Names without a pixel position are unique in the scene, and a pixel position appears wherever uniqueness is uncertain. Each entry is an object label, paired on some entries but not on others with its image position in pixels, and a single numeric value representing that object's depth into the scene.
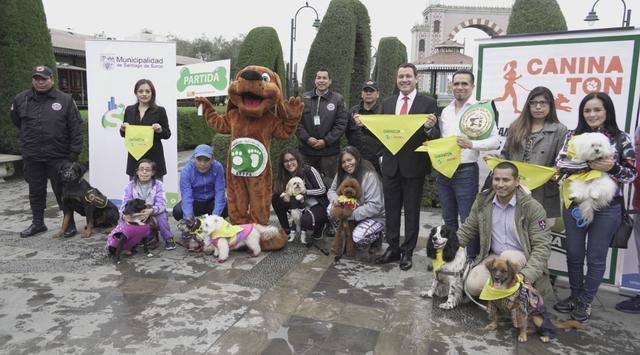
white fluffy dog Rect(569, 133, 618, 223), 3.06
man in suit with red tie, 4.06
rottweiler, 4.93
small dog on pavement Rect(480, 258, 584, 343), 2.91
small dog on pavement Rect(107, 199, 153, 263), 4.39
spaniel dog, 3.38
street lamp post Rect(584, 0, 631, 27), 11.58
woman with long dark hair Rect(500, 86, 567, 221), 3.46
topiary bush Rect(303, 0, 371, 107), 8.20
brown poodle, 4.41
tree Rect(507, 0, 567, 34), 6.42
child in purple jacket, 4.73
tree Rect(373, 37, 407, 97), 16.47
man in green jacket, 3.23
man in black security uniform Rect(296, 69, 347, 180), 5.24
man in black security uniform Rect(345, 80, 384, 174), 5.09
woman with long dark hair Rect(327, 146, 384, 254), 4.54
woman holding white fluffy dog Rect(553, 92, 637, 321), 3.13
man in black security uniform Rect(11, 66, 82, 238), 5.04
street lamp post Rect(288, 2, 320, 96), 14.57
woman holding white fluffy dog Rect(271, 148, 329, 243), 4.91
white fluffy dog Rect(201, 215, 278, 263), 4.42
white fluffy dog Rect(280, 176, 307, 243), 4.82
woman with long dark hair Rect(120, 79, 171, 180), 5.12
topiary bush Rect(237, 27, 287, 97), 8.36
